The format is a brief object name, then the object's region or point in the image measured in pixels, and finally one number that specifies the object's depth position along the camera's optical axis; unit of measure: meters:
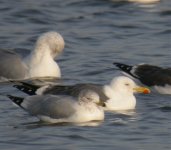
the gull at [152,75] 15.53
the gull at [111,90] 14.17
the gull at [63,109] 13.26
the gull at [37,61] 16.47
